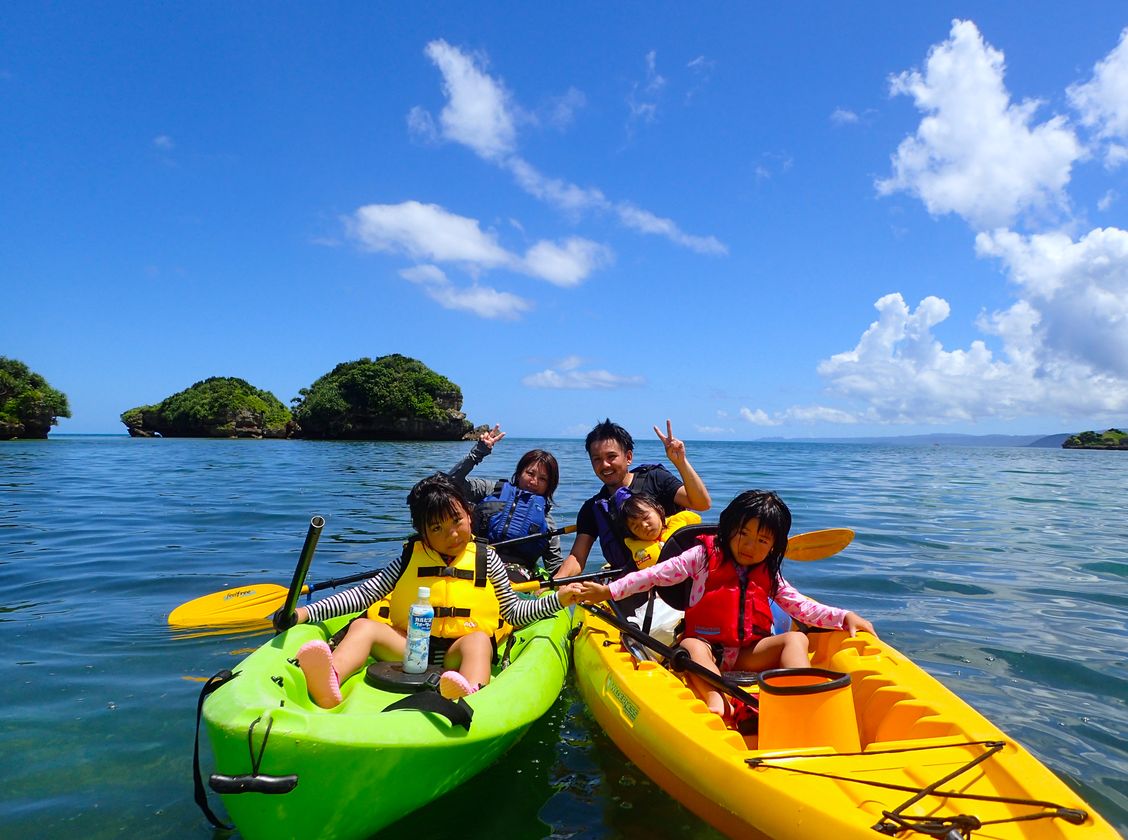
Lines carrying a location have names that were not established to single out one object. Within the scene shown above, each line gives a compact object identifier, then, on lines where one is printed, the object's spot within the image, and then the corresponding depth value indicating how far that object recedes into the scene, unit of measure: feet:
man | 17.26
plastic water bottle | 10.80
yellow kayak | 7.10
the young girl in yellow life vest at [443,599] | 11.71
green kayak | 7.56
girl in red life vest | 11.40
